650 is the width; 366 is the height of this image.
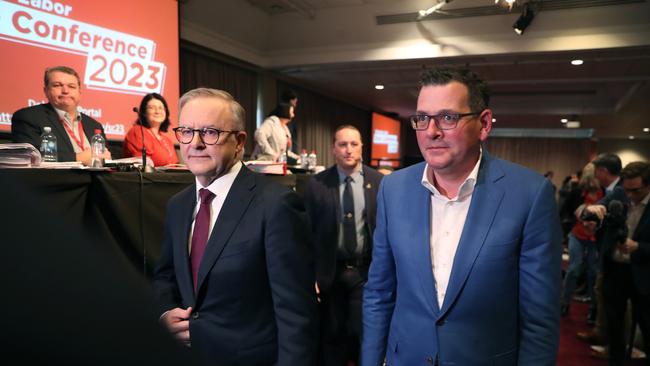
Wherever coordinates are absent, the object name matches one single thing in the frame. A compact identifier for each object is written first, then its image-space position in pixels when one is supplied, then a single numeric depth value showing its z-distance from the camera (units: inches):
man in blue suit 48.7
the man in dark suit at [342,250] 110.7
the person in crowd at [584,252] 163.6
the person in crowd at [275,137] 177.0
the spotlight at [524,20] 224.7
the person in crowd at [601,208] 111.6
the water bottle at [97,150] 83.4
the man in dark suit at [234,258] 52.4
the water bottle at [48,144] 95.1
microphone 88.9
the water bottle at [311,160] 190.5
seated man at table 97.1
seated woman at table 119.0
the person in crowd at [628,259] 100.5
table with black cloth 70.9
